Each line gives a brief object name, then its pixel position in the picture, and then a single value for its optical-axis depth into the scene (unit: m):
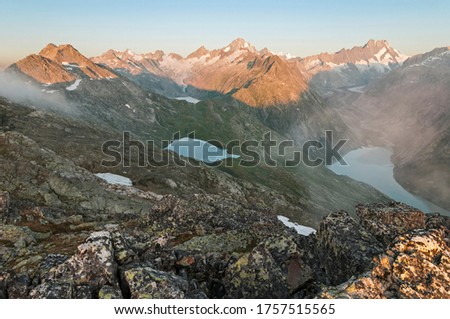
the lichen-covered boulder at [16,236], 31.30
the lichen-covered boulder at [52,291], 16.78
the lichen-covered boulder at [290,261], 20.67
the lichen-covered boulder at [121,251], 20.08
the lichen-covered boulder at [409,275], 16.67
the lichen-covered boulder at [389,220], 25.12
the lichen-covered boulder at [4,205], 40.93
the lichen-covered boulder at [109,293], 16.78
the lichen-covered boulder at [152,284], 17.19
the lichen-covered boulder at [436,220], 26.22
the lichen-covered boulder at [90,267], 18.05
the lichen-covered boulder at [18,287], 17.53
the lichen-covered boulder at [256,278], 20.00
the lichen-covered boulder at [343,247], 21.56
